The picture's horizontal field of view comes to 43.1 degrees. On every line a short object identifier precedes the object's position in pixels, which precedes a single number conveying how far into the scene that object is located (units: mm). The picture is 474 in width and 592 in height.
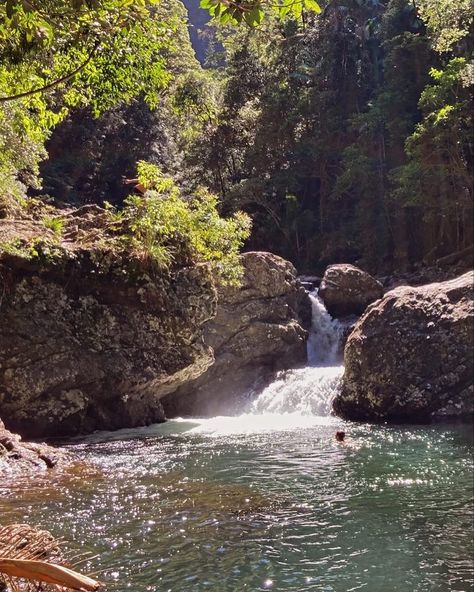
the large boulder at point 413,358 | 15352
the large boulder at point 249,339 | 19484
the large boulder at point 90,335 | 12805
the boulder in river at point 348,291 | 23672
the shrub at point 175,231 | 14812
